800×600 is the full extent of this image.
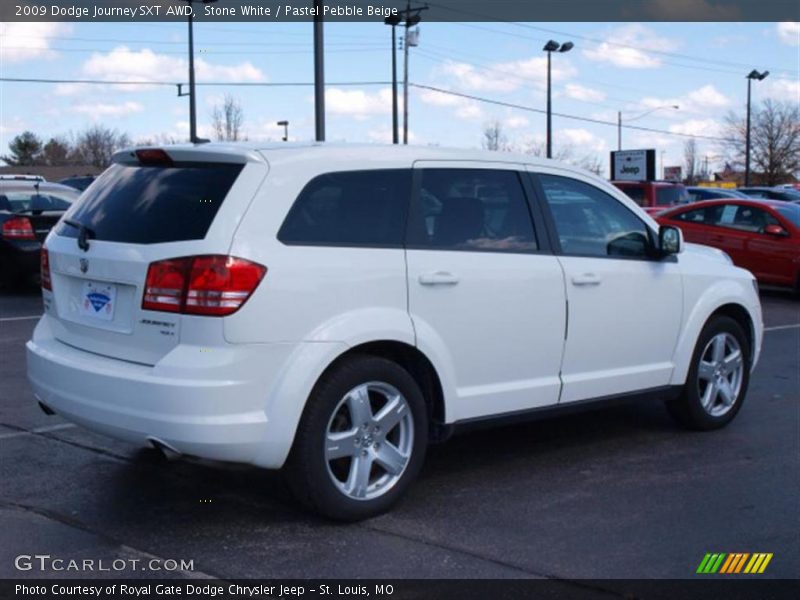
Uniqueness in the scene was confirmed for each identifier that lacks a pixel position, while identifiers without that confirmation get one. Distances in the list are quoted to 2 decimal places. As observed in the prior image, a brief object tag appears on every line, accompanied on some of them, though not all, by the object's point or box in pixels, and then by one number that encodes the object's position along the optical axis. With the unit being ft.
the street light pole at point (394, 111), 109.48
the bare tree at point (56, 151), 295.89
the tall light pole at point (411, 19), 104.58
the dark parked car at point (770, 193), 98.43
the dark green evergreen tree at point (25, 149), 295.07
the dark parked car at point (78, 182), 104.47
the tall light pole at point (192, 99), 106.62
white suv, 15.11
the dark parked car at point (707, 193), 94.07
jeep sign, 147.33
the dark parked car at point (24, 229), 46.06
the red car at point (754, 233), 51.70
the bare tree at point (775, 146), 230.27
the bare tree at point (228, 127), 184.24
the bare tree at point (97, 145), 276.62
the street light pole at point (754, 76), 166.20
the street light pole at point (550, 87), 129.29
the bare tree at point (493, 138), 217.77
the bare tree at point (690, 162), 273.75
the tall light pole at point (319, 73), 63.21
